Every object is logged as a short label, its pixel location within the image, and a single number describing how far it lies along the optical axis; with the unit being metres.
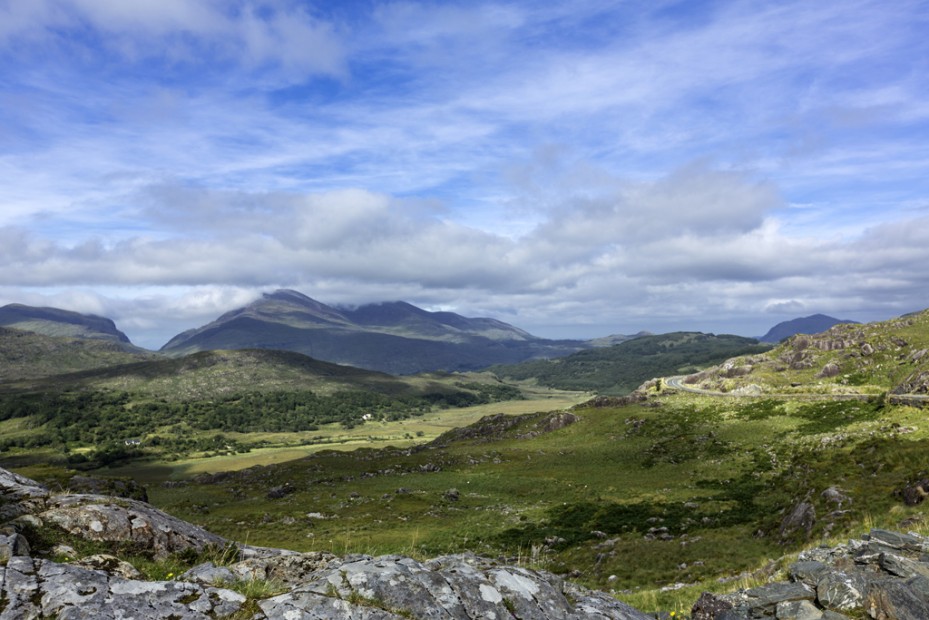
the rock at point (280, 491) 80.97
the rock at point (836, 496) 29.12
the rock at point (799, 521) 29.36
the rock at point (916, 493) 24.89
